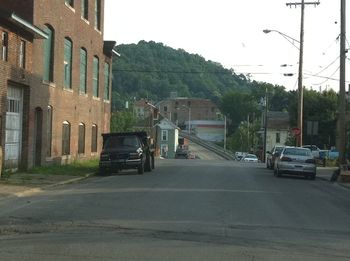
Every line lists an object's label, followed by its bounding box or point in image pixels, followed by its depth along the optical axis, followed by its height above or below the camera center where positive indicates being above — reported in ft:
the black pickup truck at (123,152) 93.81 -1.87
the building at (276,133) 348.59 +5.34
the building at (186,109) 546.67 +29.12
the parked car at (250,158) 245.86 -6.35
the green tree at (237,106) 506.77 +30.10
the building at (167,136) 375.92 +2.52
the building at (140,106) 491.10 +27.26
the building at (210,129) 547.90 +10.36
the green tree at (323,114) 237.04 +11.23
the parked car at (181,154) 280.96 -6.28
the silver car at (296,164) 95.45 -3.14
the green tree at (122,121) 292.61 +8.63
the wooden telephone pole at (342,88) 101.71 +9.07
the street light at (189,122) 537.52 +15.64
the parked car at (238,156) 293.47 -6.91
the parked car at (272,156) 109.13 -2.54
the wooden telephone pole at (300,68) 147.57 +17.65
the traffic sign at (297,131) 148.87 +2.87
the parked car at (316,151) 184.55 -2.39
